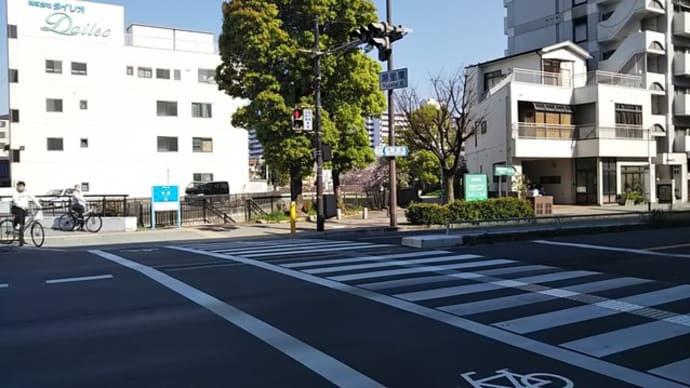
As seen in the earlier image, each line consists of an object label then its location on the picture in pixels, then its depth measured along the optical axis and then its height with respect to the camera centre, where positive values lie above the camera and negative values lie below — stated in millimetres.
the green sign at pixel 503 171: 30422 +1034
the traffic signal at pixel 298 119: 20516 +2697
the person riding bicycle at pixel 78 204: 21688 -277
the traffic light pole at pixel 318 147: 21156 +1690
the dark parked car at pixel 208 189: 44000 +472
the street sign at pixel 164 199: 23717 -157
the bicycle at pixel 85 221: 21938 -949
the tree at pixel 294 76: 25828 +5612
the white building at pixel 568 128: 37925 +4274
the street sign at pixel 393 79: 20031 +4038
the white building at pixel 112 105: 44656 +7772
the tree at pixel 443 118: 29597 +4465
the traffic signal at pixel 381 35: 18547 +5277
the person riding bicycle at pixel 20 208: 16891 -307
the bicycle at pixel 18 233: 17281 -1099
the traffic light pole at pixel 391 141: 21094 +1999
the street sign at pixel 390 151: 21453 +1565
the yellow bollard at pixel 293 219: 20797 -938
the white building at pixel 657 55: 43500 +10481
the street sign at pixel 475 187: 25828 +165
